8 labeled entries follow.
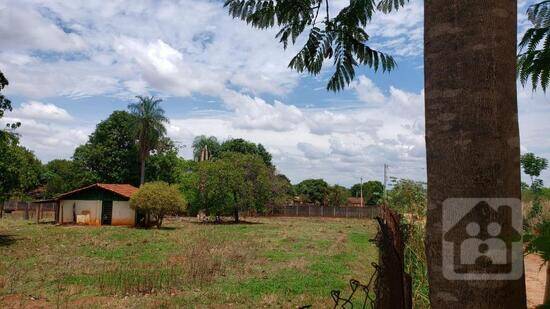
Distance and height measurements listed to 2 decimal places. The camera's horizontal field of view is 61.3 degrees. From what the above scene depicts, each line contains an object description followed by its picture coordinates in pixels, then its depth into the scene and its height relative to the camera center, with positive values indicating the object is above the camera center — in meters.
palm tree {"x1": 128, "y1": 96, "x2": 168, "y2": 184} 45.09 +6.72
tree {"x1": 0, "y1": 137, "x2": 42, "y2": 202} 22.08 +1.03
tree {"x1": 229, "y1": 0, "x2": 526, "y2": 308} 1.43 +0.26
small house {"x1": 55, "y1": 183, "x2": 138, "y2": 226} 35.03 -1.07
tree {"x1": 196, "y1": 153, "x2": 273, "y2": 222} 39.47 +0.74
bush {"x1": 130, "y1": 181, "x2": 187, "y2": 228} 31.47 -0.43
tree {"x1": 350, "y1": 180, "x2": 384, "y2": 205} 71.24 +1.25
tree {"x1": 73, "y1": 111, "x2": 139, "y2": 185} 48.75 +4.15
